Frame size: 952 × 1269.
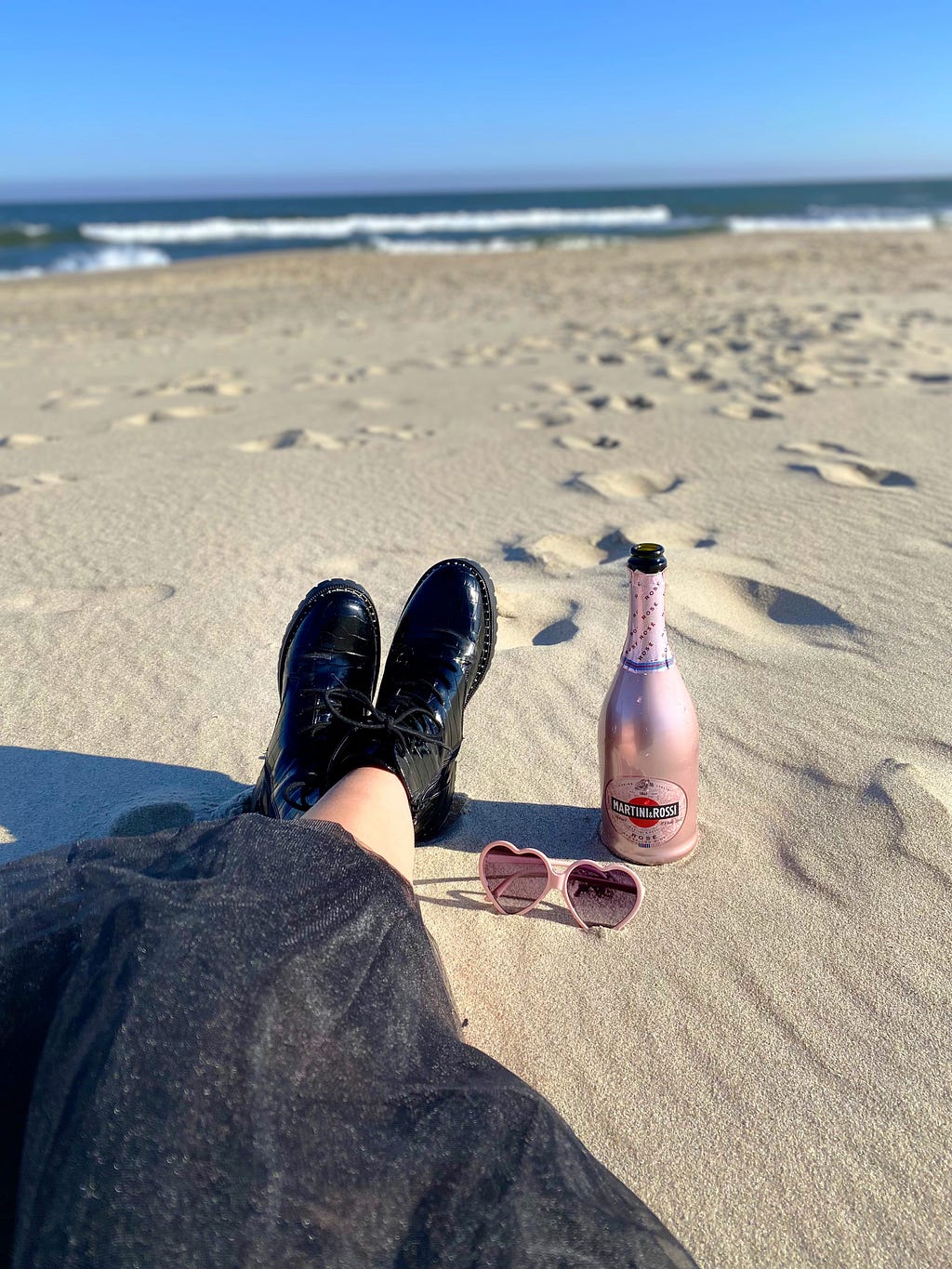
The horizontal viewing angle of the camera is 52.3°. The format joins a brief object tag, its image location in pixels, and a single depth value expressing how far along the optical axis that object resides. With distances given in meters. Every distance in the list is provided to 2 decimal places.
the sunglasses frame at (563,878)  1.44
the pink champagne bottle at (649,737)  1.41
